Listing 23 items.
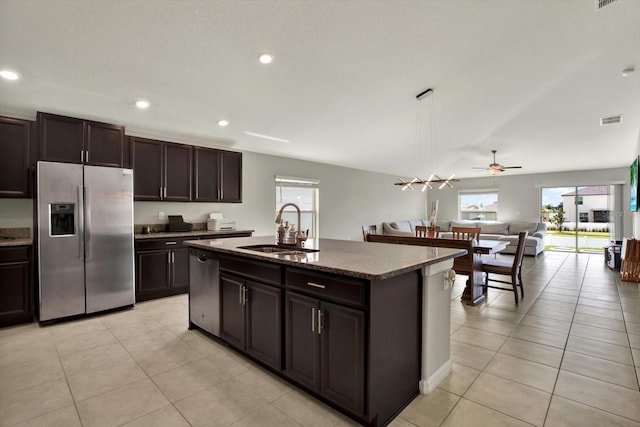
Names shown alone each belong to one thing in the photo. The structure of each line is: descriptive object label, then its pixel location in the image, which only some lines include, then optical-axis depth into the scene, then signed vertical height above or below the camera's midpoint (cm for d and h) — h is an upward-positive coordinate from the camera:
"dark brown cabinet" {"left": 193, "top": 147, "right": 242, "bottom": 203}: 464 +55
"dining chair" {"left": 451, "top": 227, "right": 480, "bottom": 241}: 488 -37
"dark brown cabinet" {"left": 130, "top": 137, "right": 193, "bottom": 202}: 408 +56
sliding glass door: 837 -18
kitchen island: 165 -70
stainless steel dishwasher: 276 -78
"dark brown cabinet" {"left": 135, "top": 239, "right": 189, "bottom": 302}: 396 -79
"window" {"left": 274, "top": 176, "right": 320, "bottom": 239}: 618 +26
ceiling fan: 671 +92
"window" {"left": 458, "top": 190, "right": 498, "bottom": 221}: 998 +17
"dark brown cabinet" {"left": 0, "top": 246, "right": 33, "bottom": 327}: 312 -80
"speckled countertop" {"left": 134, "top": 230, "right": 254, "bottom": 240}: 403 -34
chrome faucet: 280 -25
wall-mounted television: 571 +46
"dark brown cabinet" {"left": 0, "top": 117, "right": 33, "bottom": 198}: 322 +57
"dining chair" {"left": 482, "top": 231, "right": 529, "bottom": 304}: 389 -75
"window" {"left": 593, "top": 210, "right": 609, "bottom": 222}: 831 -15
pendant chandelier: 435 +155
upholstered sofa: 778 -58
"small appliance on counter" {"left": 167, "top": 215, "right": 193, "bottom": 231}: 453 -22
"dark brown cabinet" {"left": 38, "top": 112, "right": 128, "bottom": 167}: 334 +80
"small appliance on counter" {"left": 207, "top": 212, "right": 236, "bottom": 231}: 487 -21
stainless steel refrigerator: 321 -33
